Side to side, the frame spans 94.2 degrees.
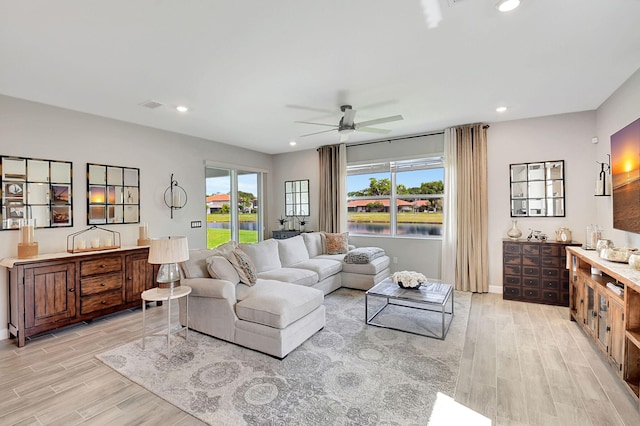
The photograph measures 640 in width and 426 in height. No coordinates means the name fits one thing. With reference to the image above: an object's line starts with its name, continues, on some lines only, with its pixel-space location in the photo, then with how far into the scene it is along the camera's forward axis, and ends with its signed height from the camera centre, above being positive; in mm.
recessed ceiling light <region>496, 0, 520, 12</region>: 1980 +1408
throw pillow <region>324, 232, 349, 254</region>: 5891 -578
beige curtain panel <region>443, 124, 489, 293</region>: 4988 +56
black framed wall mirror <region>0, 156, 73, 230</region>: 3504 +307
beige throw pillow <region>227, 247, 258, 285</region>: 3529 -633
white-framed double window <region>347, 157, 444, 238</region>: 5766 +332
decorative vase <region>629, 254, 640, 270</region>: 2457 -412
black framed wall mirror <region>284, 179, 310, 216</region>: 7129 +413
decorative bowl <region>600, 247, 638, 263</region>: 2754 -391
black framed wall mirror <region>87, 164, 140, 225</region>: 4230 +322
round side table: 2969 -812
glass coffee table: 3414 -1328
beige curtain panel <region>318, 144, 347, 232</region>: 6488 +572
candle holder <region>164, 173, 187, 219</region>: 5160 +338
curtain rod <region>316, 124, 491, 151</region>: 4973 +1498
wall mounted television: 2922 +375
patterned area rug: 2107 -1389
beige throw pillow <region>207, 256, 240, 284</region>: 3347 -621
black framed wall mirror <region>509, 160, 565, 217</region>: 4578 +376
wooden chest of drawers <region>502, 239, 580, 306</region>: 4250 -873
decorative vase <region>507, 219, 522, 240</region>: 4723 -305
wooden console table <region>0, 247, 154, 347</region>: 3258 -874
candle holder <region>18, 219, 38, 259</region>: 3367 -315
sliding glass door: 6160 +221
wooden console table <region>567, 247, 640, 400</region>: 2273 -887
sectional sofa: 2895 -940
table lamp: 2988 -408
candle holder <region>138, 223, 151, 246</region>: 4527 -315
